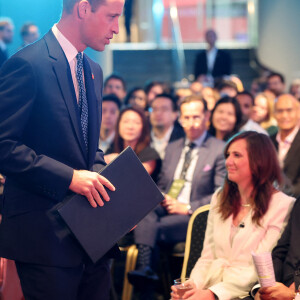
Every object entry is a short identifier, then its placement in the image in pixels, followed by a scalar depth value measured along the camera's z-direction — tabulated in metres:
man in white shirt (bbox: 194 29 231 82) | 11.31
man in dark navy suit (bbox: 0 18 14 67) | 7.90
